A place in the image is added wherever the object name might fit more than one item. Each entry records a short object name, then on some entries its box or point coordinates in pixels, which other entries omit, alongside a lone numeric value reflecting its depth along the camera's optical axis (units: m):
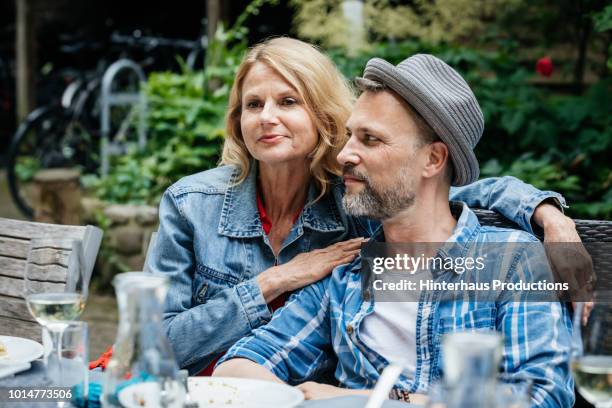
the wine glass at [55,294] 2.00
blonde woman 2.51
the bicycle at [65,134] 7.37
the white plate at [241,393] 2.06
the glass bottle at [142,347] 1.86
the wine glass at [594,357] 1.90
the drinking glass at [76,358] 1.99
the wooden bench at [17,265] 2.54
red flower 3.76
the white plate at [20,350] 2.19
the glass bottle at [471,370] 1.75
